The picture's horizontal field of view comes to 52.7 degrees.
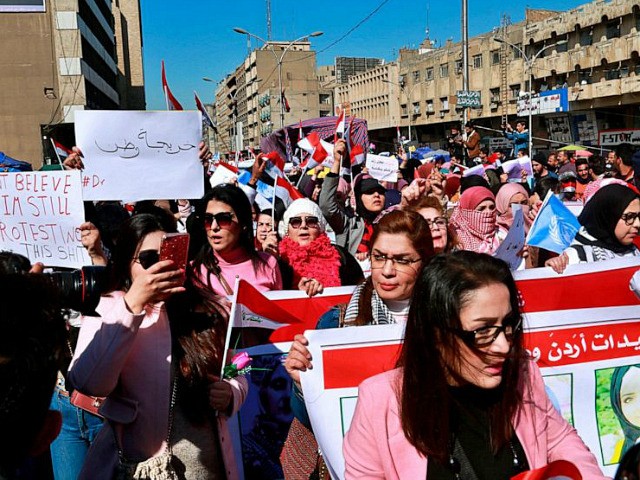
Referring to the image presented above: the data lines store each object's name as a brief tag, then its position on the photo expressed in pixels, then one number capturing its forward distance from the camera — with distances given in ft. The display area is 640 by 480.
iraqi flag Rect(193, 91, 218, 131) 19.07
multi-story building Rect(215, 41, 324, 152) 312.09
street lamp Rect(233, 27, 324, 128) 106.30
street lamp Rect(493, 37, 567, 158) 145.48
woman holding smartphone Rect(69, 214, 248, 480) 6.94
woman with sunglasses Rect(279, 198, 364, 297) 13.69
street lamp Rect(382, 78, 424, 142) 213.87
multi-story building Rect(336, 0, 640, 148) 126.52
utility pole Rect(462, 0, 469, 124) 70.44
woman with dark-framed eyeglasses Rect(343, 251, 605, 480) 5.81
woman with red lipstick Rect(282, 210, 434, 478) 9.02
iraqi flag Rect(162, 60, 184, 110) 16.14
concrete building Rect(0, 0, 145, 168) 118.01
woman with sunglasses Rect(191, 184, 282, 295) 12.18
